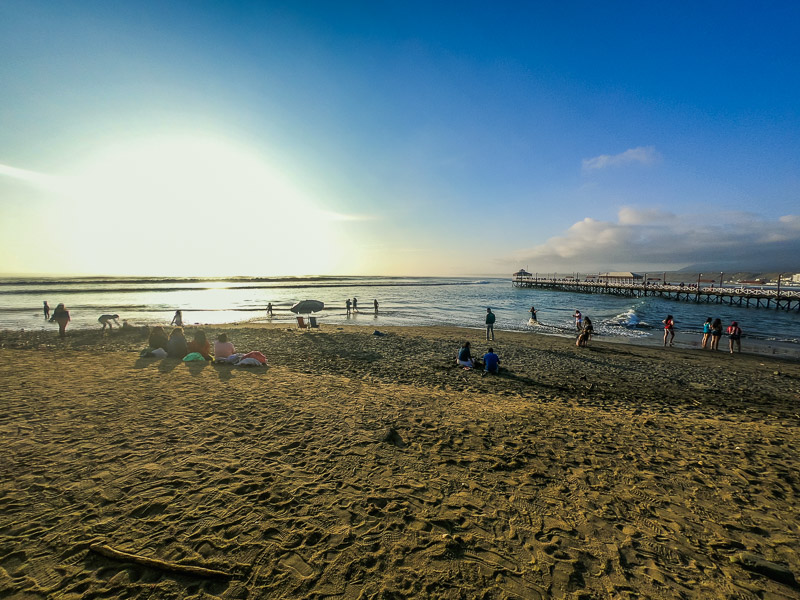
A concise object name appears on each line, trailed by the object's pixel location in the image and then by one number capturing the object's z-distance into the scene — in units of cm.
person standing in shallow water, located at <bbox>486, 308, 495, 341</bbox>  1905
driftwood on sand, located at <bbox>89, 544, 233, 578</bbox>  333
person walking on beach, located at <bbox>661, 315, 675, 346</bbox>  2009
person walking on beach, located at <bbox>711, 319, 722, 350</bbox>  1843
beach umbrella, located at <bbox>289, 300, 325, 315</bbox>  2816
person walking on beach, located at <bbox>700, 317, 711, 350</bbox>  1934
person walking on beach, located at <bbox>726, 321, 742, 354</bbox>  1806
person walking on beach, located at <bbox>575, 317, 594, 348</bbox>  1791
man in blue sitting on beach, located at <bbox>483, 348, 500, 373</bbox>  1188
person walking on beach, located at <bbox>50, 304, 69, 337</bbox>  1906
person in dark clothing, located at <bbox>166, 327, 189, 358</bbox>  1215
